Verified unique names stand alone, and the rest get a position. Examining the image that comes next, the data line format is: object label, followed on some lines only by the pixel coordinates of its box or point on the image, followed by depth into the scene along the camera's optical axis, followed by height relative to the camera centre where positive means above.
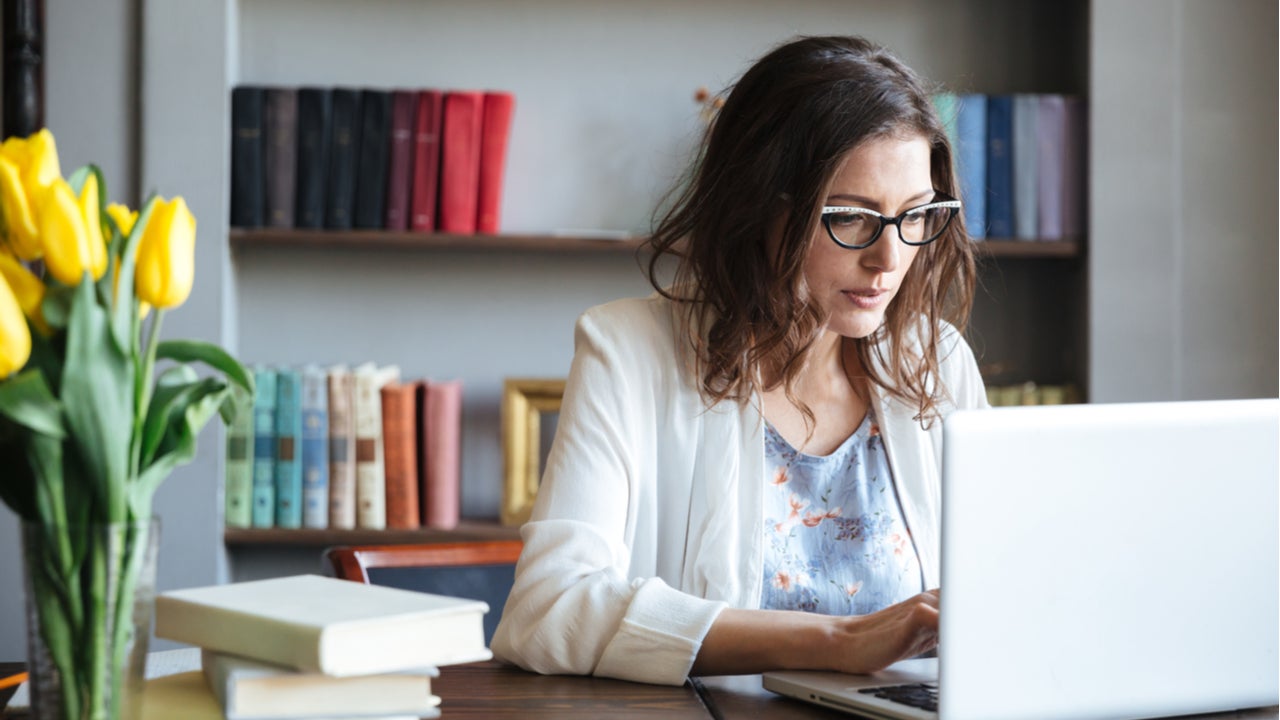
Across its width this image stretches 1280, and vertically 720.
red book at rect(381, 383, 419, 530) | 2.59 -0.21
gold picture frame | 2.66 -0.19
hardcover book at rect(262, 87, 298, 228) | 2.59 +0.41
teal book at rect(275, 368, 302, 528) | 2.57 -0.20
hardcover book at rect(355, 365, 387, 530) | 2.58 -0.22
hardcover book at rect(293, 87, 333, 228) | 2.59 +0.40
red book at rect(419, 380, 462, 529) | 2.62 -0.21
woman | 1.46 -0.03
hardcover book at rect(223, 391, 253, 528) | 2.57 -0.26
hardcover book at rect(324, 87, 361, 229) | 2.59 +0.40
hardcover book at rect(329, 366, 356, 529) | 2.57 -0.20
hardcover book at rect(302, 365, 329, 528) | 2.57 -0.19
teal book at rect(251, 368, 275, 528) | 2.57 -0.20
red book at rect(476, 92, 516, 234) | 2.62 +0.43
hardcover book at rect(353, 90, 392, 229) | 2.59 +0.40
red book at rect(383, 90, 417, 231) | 2.59 +0.40
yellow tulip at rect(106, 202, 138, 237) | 0.79 +0.08
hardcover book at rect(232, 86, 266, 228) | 2.59 +0.40
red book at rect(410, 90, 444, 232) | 2.59 +0.41
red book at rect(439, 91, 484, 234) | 2.60 +0.40
